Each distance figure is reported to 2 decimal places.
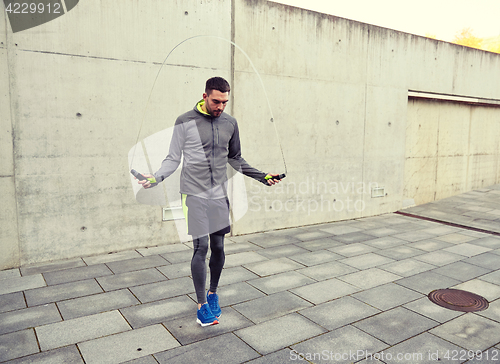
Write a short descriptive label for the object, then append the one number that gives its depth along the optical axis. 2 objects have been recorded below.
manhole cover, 4.06
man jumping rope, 3.55
